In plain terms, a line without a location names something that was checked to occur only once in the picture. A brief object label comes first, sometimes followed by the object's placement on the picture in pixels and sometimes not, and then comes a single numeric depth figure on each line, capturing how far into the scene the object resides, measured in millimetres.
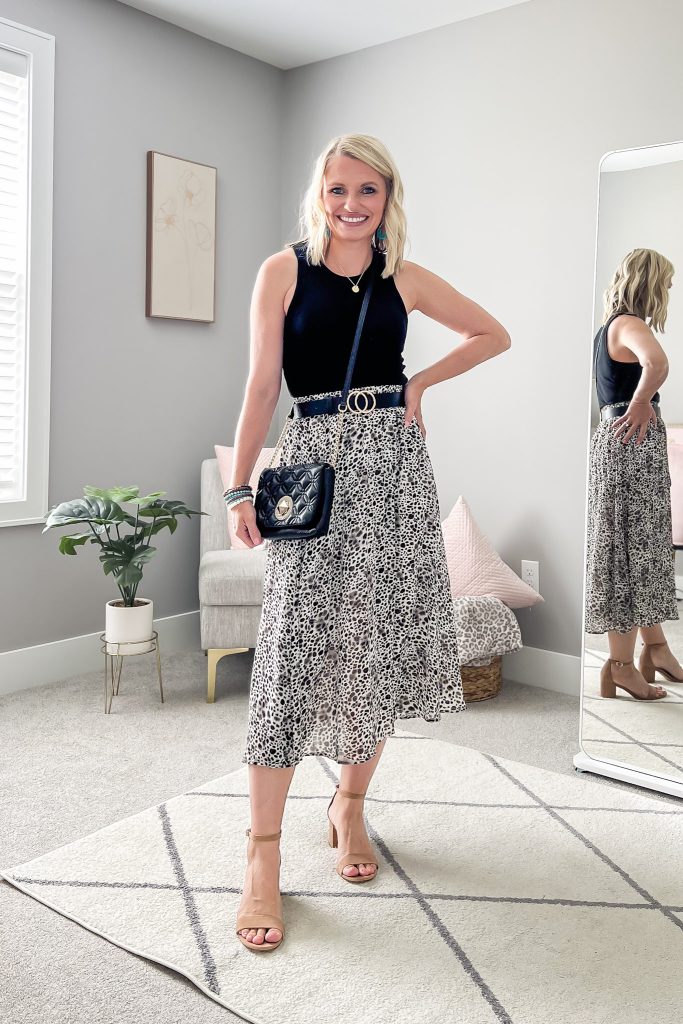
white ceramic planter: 3002
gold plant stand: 2967
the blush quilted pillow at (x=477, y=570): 3209
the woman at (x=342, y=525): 1704
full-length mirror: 2332
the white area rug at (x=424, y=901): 1532
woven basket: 3104
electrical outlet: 3348
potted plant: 2848
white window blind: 3016
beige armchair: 3100
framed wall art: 3469
